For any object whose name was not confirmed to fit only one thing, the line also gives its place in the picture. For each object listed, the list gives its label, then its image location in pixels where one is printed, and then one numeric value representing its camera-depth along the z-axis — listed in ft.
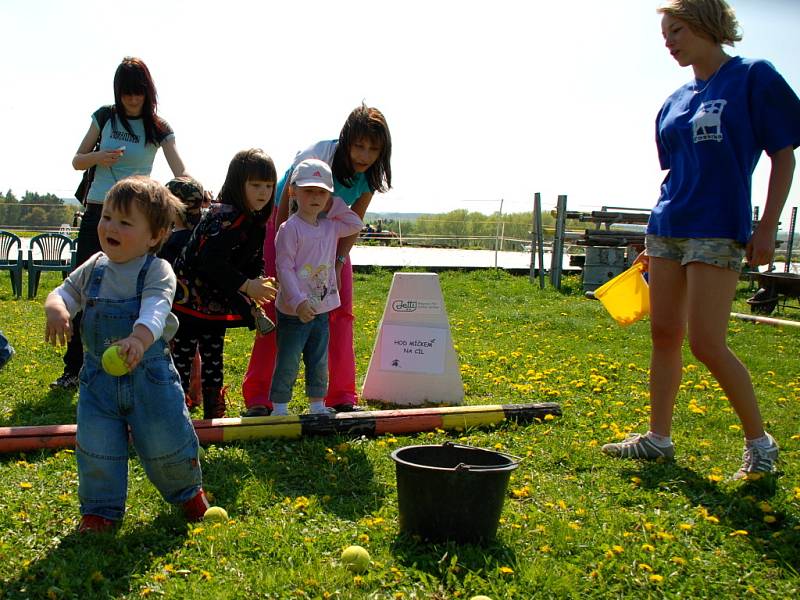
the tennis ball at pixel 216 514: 10.16
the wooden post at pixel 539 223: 50.49
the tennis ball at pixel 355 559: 8.84
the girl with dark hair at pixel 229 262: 13.50
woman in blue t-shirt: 11.48
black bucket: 9.27
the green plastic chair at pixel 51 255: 41.42
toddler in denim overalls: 9.71
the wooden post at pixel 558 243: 49.21
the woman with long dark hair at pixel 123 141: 16.75
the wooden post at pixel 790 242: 57.17
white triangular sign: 17.65
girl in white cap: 14.06
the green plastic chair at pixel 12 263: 40.01
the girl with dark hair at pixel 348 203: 14.92
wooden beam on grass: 12.84
